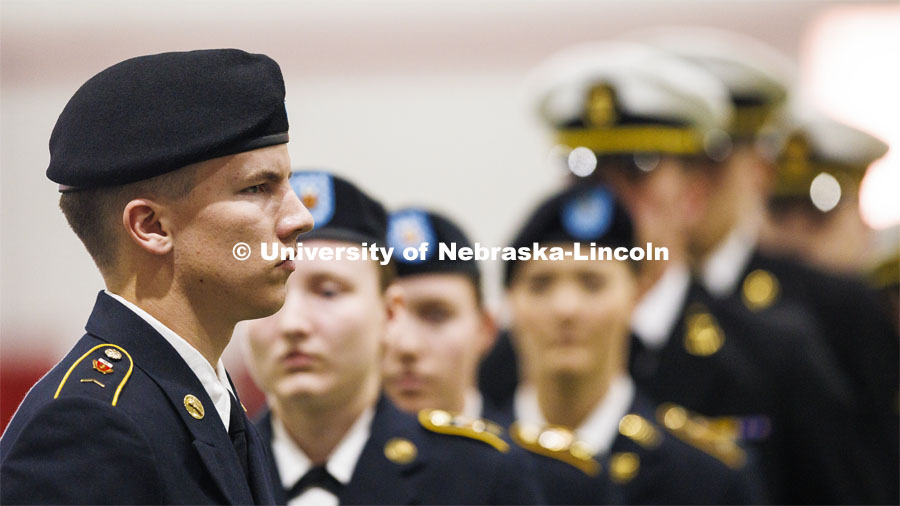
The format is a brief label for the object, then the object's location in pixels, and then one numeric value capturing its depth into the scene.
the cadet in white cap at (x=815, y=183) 12.31
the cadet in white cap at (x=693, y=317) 9.36
